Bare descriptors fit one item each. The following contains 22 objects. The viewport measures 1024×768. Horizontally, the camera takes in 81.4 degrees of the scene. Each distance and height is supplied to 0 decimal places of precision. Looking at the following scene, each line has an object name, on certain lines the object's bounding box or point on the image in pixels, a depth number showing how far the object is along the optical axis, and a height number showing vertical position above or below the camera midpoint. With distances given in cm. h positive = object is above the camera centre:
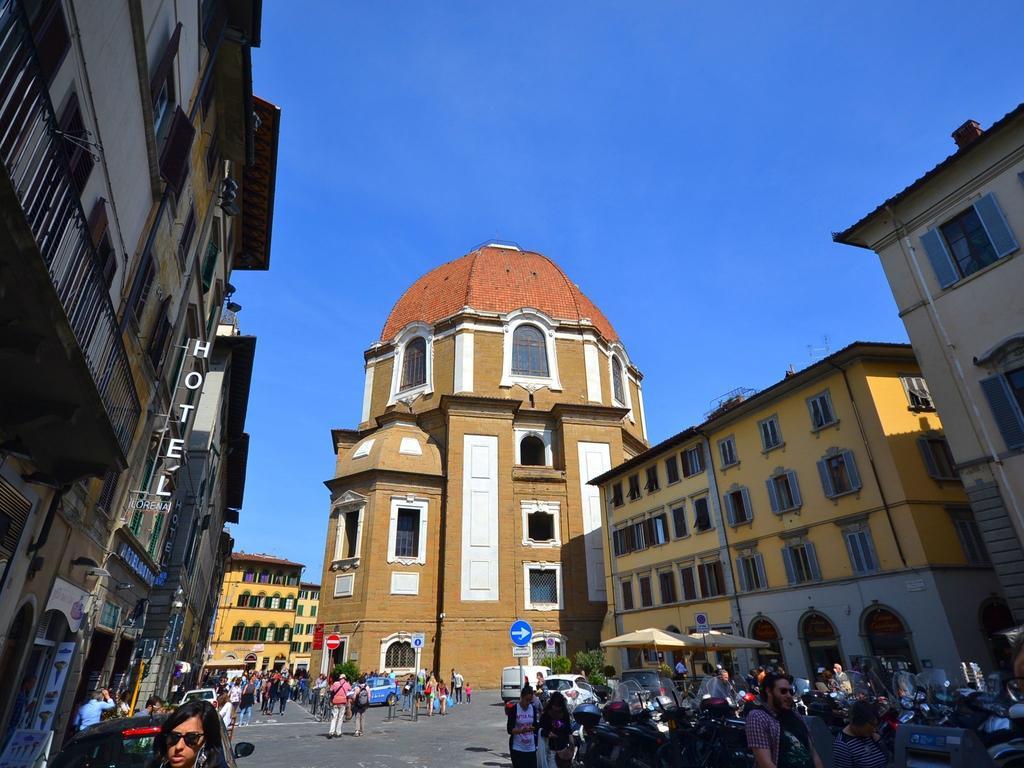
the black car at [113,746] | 531 -51
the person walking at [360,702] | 1730 -62
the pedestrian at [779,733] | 457 -44
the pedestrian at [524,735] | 811 -75
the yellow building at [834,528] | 1714 +441
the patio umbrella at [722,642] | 1820 +82
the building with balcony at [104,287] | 465 +379
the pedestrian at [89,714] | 1002 -45
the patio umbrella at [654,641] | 1905 +94
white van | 2483 -17
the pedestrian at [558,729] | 747 -63
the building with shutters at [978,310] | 1369 +806
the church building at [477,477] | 3192 +1073
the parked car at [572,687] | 1855 -37
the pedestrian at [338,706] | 1647 -67
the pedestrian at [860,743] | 506 -58
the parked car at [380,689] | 2693 -44
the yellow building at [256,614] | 6109 +647
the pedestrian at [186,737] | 293 -25
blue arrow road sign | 1290 +83
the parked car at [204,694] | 1809 -35
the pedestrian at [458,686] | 2760 -39
